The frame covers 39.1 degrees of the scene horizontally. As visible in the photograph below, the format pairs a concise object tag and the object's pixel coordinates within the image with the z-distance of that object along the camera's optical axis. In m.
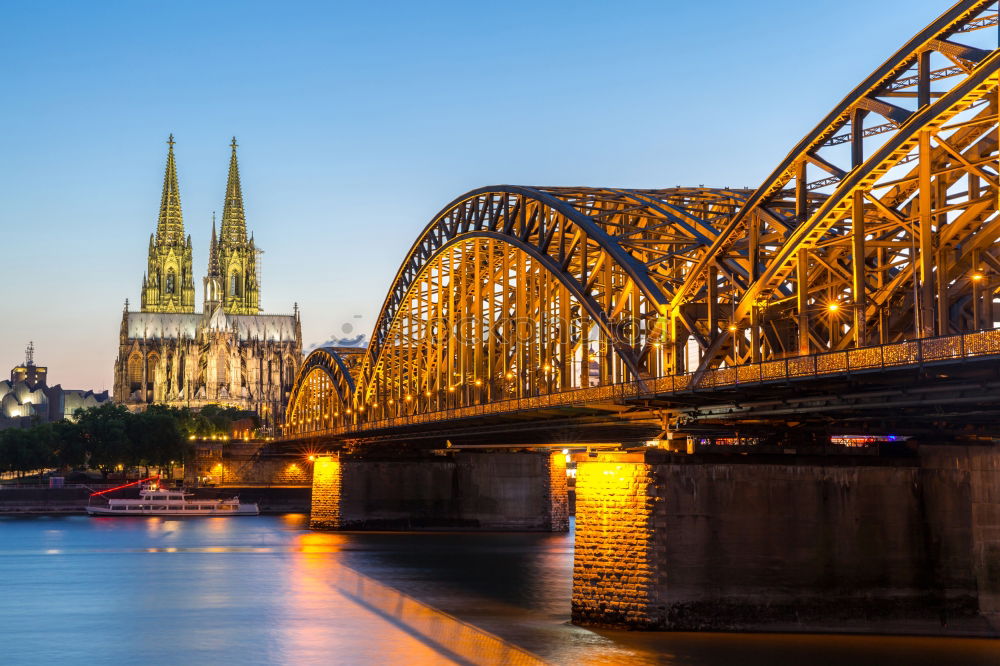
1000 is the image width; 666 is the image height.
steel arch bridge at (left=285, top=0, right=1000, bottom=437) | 40.03
